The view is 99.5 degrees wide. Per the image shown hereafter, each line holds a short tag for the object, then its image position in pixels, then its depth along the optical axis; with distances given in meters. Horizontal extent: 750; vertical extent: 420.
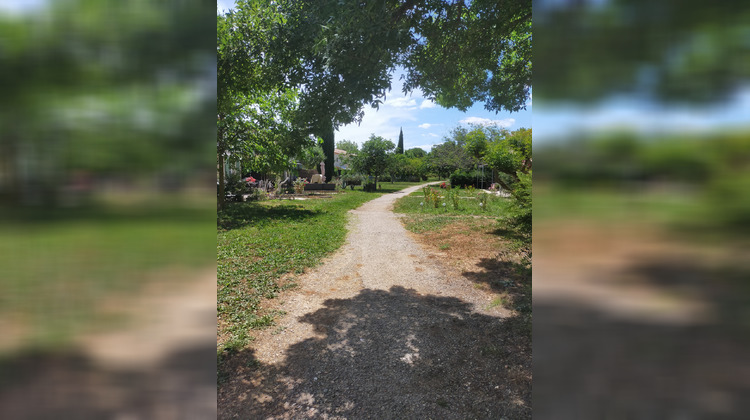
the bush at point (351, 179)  34.86
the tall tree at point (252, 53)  3.20
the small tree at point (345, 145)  67.26
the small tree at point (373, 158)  34.19
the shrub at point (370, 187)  30.43
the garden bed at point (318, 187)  28.80
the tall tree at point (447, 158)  35.90
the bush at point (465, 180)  28.72
